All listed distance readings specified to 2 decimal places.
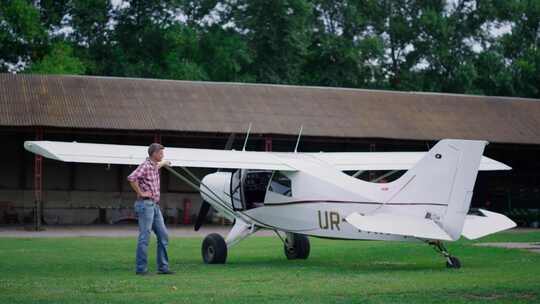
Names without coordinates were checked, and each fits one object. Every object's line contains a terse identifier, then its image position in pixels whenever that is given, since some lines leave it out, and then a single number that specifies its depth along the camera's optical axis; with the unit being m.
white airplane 14.59
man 14.60
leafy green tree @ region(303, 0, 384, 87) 59.78
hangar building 32.19
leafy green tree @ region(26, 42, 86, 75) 48.91
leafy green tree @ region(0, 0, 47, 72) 51.47
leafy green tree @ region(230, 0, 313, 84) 57.41
